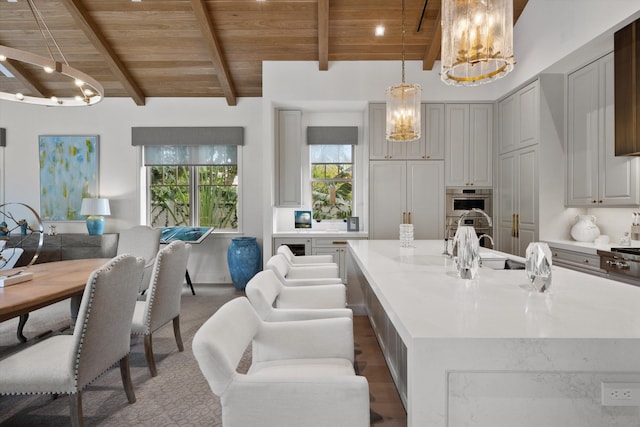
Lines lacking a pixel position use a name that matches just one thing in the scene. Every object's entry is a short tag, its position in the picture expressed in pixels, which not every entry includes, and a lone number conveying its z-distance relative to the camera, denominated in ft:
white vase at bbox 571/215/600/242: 11.71
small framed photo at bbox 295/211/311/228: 18.07
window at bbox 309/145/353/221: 18.58
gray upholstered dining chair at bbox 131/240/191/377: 8.36
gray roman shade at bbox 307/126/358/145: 17.95
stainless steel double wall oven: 15.87
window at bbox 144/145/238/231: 19.33
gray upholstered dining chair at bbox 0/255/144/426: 5.66
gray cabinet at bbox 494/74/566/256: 12.46
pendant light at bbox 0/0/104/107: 7.32
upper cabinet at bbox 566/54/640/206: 10.22
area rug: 6.80
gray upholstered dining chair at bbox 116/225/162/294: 13.46
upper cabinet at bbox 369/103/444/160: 15.65
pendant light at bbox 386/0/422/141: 10.53
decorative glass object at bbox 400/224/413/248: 10.12
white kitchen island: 3.04
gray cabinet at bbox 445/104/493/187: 15.72
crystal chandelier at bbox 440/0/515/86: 6.14
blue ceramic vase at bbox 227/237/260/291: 17.17
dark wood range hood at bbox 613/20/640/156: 9.09
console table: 17.07
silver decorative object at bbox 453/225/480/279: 5.50
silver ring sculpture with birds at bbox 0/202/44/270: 16.87
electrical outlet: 3.04
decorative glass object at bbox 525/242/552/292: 4.68
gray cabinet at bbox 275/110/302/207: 16.80
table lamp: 17.33
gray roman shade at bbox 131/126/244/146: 18.35
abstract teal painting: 18.54
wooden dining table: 6.34
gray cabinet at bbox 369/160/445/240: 15.72
